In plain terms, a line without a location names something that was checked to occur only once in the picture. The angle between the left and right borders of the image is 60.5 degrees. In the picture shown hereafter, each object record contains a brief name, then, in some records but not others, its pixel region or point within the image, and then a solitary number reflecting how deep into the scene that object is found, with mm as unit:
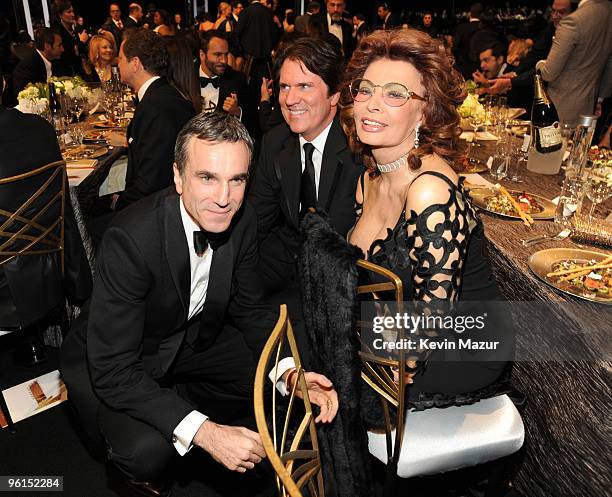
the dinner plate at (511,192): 2230
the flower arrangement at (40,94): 3570
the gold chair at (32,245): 2150
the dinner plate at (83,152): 3273
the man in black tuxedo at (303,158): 2385
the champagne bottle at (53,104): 3596
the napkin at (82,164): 3090
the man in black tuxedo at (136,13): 10672
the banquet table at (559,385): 1519
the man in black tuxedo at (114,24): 8387
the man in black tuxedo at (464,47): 7412
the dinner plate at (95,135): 3698
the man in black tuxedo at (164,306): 1586
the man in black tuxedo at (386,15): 10164
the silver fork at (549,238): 2008
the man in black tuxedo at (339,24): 8539
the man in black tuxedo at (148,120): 3176
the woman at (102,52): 5402
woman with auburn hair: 1569
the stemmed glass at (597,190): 2086
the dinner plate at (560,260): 1644
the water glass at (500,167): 2752
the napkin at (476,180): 2660
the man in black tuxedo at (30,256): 2189
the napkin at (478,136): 3672
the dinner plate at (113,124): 4070
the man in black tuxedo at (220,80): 4559
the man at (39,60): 5621
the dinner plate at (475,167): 2896
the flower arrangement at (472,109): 3807
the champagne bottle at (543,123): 2764
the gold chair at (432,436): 1516
